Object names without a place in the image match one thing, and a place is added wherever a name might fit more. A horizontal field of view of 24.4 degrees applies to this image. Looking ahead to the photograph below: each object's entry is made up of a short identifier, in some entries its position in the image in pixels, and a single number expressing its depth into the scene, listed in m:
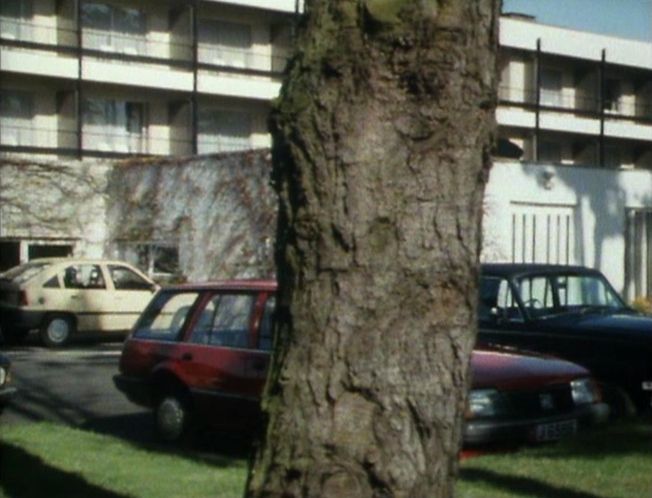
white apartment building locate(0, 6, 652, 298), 31.86
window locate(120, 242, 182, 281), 33.12
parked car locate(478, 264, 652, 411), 14.44
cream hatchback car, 27.50
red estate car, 11.69
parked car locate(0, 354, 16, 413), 14.25
